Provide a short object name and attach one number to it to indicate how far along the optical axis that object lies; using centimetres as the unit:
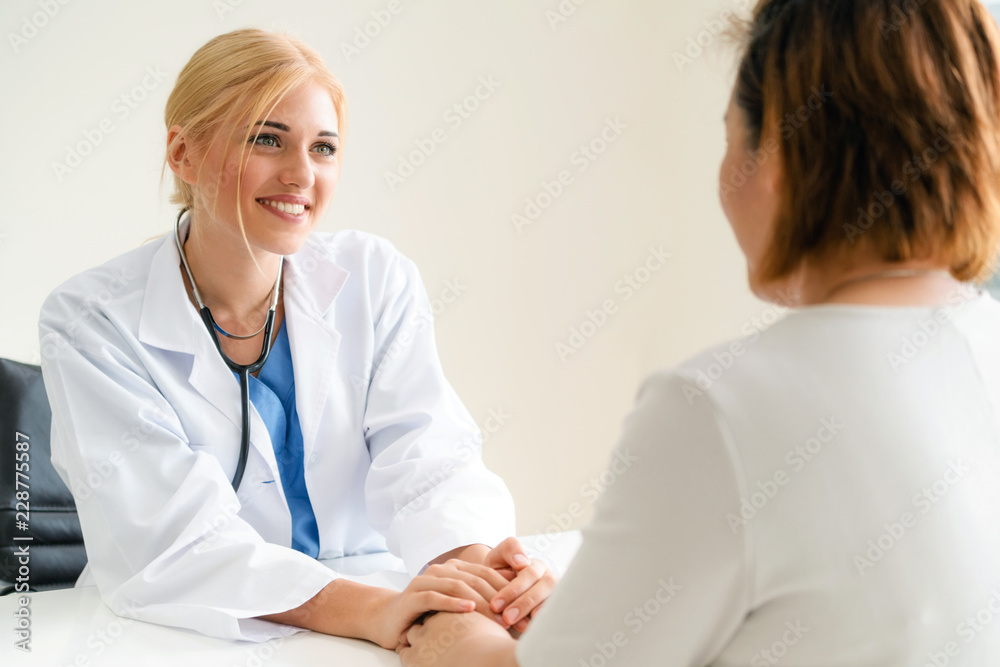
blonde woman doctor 116
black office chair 158
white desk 100
